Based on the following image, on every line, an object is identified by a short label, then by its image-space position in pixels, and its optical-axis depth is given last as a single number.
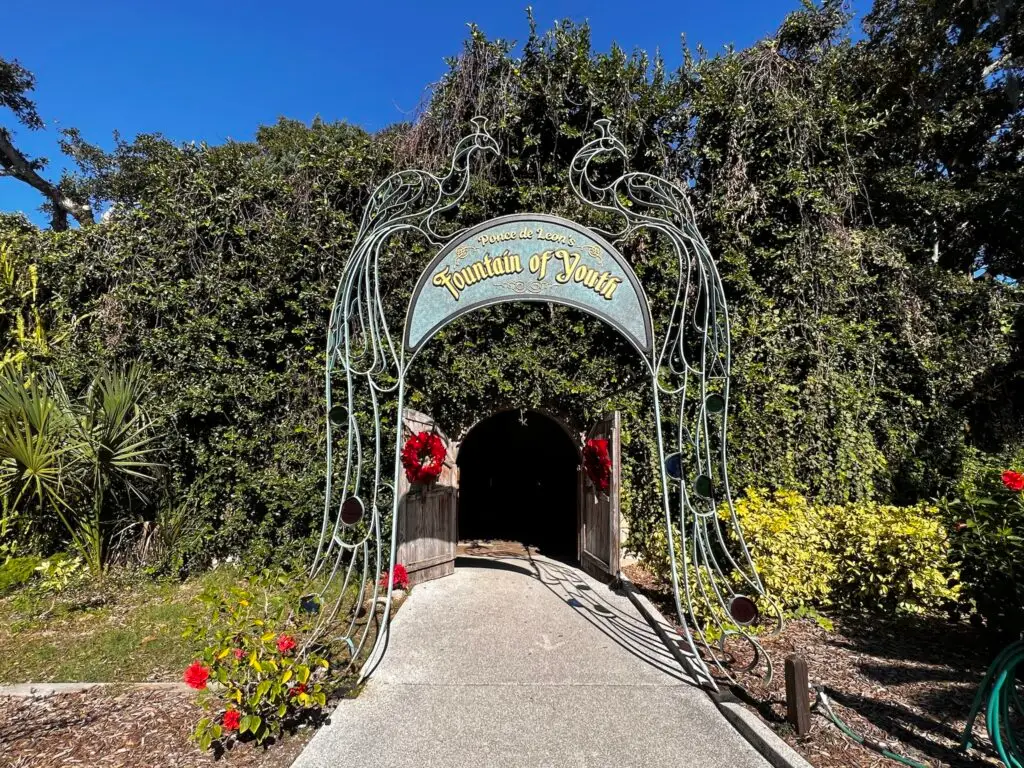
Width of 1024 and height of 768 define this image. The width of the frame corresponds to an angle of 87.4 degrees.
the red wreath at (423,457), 6.31
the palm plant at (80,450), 5.97
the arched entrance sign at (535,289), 4.31
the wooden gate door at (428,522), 6.67
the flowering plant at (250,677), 3.19
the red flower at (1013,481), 3.94
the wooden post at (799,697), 3.30
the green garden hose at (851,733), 3.10
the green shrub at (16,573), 6.33
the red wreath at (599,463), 6.64
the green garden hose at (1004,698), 2.78
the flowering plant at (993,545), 4.17
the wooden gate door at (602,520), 6.70
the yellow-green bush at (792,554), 5.53
